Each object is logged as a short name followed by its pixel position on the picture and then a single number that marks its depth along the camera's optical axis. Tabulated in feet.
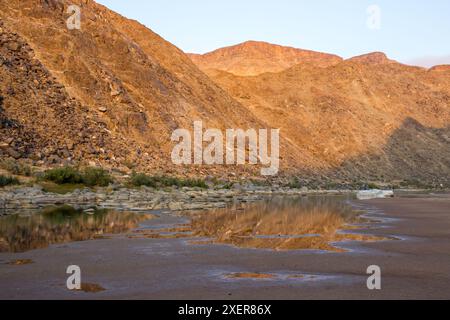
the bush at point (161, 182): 102.99
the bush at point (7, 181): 83.71
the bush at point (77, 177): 92.94
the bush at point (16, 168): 93.40
